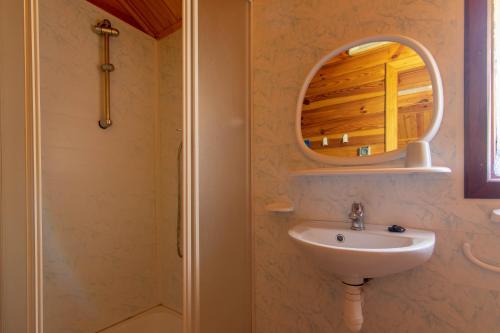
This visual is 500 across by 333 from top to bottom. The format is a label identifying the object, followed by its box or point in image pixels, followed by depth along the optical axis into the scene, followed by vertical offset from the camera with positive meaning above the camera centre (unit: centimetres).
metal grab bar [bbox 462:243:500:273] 85 -37
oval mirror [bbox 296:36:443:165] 99 +28
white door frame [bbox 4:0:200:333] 73 -10
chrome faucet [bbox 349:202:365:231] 105 -25
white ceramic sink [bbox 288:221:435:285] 77 -32
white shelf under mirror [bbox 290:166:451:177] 88 -4
